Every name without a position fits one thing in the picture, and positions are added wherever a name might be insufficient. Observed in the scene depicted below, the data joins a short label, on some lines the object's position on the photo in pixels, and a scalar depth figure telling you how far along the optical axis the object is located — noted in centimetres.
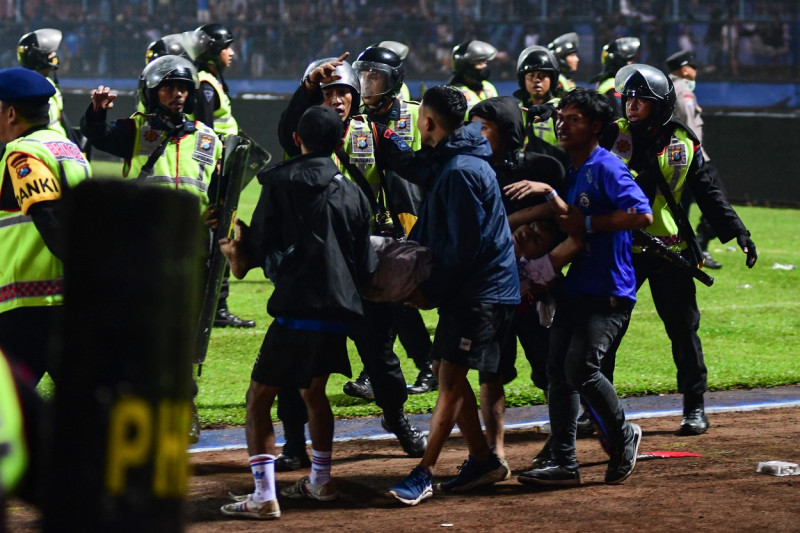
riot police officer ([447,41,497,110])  2509
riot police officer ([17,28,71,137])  2553
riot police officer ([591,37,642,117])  2591
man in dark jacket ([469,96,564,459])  1207
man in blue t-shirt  1170
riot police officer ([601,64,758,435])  1377
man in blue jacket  1102
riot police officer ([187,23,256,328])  2028
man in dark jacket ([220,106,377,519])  1057
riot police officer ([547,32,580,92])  2919
